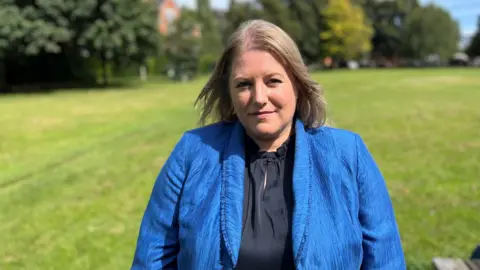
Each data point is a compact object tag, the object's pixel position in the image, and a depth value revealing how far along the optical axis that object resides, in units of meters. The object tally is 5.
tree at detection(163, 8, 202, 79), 41.44
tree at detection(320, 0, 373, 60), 64.38
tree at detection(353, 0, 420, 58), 78.77
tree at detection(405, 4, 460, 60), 75.00
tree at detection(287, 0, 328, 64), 66.06
